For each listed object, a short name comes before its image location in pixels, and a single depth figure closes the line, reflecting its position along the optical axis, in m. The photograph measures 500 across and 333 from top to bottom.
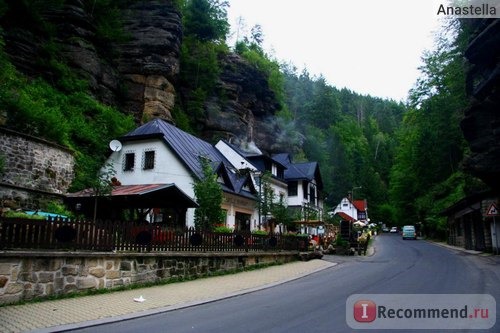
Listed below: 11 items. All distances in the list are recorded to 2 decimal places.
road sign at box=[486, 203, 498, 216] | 19.83
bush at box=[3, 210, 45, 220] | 10.85
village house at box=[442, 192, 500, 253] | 23.12
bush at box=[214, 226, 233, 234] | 19.34
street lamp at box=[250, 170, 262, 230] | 28.60
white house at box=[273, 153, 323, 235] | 42.65
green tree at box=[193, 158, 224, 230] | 20.19
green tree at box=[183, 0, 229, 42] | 48.19
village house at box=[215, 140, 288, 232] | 33.06
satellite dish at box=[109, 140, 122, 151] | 24.92
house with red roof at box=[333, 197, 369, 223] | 72.92
